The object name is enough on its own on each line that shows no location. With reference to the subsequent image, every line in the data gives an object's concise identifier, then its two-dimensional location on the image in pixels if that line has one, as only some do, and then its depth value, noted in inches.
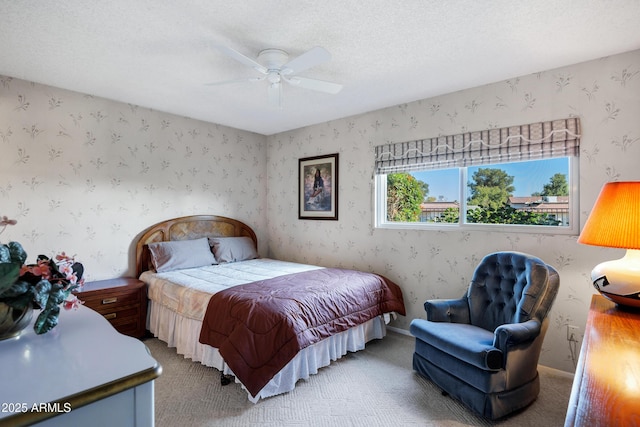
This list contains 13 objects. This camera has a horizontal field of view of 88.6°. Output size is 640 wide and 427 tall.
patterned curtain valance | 103.3
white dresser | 30.2
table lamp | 61.0
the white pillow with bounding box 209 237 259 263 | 162.1
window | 106.0
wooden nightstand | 117.6
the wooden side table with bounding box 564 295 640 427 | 28.9
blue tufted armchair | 79.9
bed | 88.7
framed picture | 165.8
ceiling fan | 80.2
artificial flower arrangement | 40.9
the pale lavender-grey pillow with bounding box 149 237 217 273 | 140.7
